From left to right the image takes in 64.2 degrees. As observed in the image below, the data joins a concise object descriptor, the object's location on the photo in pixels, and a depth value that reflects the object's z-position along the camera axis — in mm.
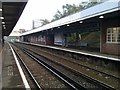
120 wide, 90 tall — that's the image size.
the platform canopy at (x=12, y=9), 6916
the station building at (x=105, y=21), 7944
